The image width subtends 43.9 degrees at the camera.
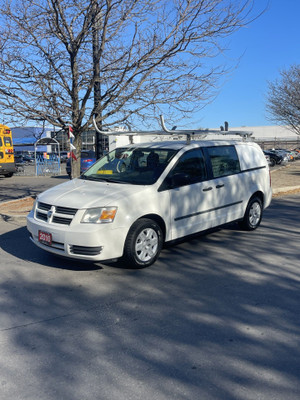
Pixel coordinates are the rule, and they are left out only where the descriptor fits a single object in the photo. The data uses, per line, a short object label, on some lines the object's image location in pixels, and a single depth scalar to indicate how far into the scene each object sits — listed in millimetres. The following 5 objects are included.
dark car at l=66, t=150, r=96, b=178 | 19594
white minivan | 4742
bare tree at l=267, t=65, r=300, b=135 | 23500
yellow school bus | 20391
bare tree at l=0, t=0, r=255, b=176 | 7996
